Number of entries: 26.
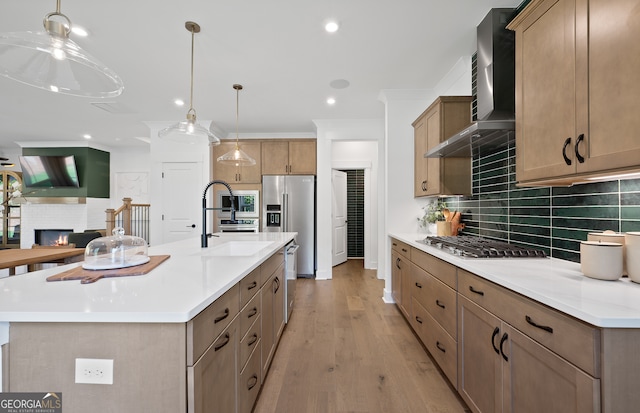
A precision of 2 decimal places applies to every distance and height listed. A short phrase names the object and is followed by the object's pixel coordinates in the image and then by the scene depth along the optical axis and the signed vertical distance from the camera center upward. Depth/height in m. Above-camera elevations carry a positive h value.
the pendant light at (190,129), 2.18 +0.65
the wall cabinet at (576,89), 0.97 +0.51
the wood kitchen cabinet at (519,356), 0.84 -0.57
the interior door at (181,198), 4.78 +0.18
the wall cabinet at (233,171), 4.93 +0.68
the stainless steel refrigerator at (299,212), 4.75 -0.06
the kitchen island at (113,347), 0.78 -0.41
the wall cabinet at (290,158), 4.89 +0.91
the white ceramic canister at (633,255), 1.08 -0.19
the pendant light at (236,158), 3.01 +0.56
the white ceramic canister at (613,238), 1.14 -0.13
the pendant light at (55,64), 1.09 +0.66
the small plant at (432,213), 3.10 -0.05
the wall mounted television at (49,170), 6.06 +0.86
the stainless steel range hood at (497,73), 1.98 +1.00
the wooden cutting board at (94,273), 1.09 -0.28
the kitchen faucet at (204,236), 2.11 -0.22
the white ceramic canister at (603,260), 1.11 -0.22
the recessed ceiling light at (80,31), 2.21 +1.47
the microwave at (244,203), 4.87 +0.10
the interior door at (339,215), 5.46 -0.14
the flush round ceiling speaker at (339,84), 3.14 +1.48
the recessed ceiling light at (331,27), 2.14 +1.46
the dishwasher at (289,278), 2.62 -0.73
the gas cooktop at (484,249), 1.60 -0.25
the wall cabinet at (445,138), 2.60 +0.69
